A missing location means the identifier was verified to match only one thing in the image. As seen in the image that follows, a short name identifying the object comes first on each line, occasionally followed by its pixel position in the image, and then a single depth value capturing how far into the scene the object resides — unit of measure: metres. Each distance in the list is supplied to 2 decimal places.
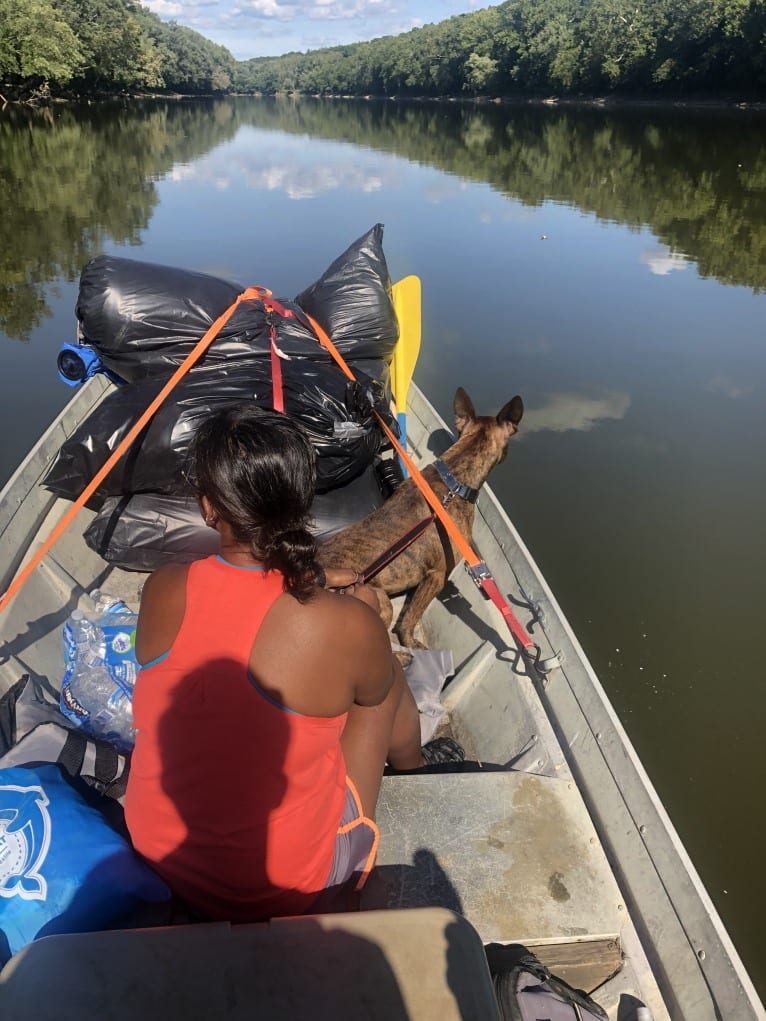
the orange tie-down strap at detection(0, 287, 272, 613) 2.84
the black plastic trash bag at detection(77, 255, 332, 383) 4.01
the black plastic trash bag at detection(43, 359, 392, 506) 3.64
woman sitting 1.41
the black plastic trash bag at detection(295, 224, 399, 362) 4.89
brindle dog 3.41
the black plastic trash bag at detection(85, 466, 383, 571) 3.81
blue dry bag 1.50
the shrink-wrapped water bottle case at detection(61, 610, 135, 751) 2.66
